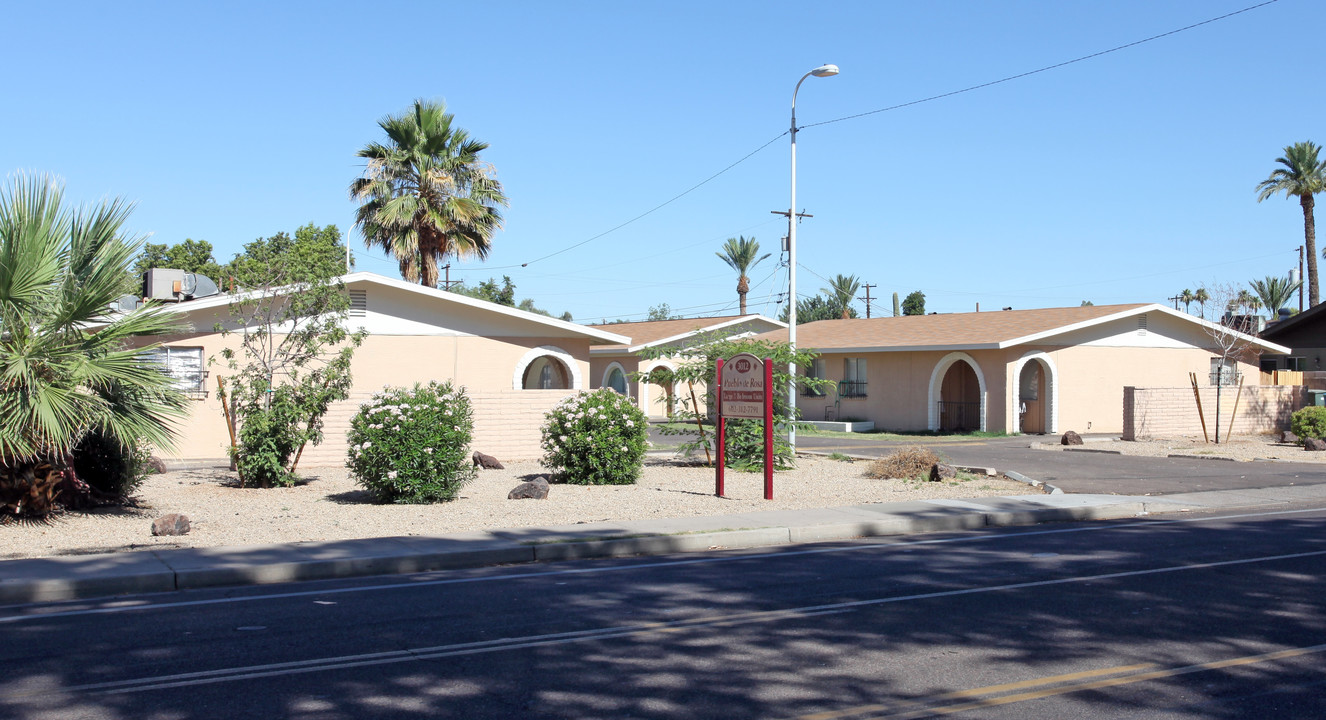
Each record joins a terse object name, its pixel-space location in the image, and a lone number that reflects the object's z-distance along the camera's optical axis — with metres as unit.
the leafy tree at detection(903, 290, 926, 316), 84.00
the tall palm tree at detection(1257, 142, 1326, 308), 51.22
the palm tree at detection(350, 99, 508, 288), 29.56
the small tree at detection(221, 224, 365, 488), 15.31
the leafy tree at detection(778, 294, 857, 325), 86.38
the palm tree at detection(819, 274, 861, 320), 84.88
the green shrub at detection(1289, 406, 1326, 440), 27.06
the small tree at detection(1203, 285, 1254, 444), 31.22
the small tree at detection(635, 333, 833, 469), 18.42
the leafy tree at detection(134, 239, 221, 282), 52.50
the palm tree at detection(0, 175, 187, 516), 11.14
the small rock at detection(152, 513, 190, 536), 11.58
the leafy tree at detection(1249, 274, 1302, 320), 75.88
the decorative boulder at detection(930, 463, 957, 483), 18.27
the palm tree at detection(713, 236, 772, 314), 67.44
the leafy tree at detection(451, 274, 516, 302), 70.81
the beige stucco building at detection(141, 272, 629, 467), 20.48
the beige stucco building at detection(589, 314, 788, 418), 40.47
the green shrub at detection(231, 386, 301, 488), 15.21
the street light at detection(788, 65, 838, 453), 20.70
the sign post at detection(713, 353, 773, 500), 15.12
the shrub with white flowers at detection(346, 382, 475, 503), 13.99
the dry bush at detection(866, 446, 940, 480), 18.67
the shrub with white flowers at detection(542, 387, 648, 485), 16.69
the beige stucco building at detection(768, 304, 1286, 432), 31.33
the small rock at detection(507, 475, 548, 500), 15.01
